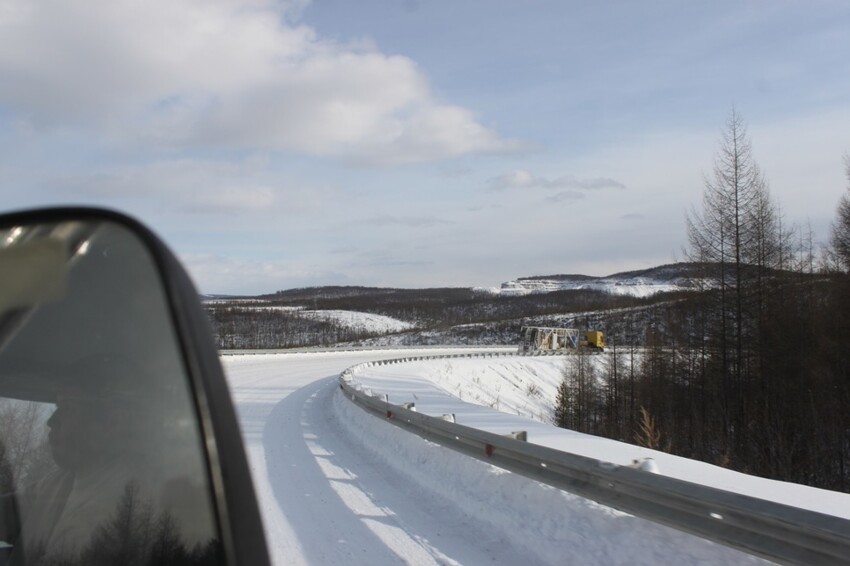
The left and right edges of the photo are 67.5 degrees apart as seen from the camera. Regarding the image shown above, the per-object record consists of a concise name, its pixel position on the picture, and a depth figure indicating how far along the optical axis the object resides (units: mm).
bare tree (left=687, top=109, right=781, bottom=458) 35250
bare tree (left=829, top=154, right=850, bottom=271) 35519
